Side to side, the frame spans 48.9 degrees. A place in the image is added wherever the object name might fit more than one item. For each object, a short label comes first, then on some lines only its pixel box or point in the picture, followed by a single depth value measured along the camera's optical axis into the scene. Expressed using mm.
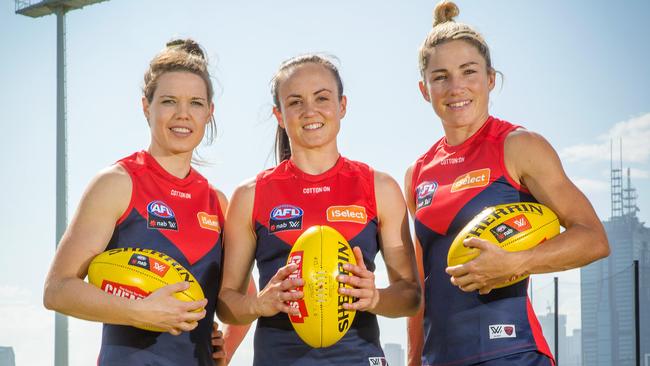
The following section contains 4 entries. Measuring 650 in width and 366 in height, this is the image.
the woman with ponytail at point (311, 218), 3887
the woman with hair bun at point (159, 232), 3740
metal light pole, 17812
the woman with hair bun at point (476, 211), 3602
